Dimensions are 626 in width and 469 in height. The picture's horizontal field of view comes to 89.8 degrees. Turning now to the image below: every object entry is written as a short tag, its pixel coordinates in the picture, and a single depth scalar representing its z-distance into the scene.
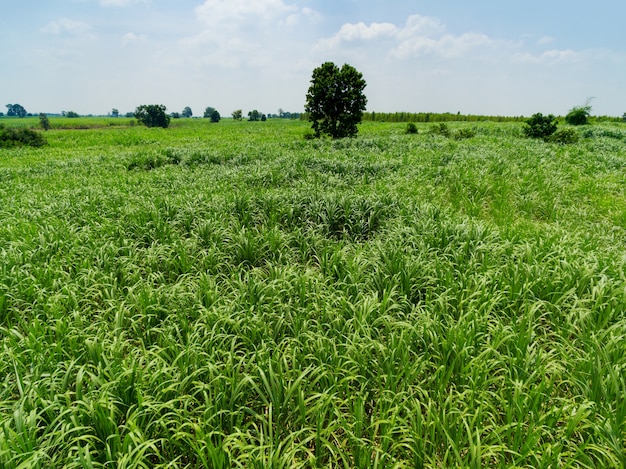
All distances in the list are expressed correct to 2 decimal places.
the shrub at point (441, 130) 23.33
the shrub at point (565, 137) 17.48
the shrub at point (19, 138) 21.19
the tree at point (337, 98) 22.03
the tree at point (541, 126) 19.22
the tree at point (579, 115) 29.43
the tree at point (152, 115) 54.09
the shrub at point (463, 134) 21.83
